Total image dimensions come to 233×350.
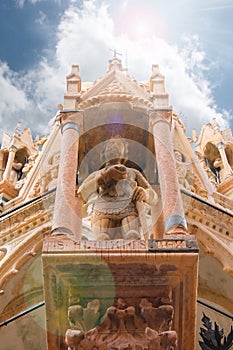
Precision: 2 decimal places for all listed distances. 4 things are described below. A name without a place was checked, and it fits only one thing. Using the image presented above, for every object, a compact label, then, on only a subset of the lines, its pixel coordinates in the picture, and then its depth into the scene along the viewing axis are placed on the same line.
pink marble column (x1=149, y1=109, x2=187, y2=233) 8.56
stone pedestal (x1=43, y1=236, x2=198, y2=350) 7.33
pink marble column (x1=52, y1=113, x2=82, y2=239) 8.62
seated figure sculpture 9.06
